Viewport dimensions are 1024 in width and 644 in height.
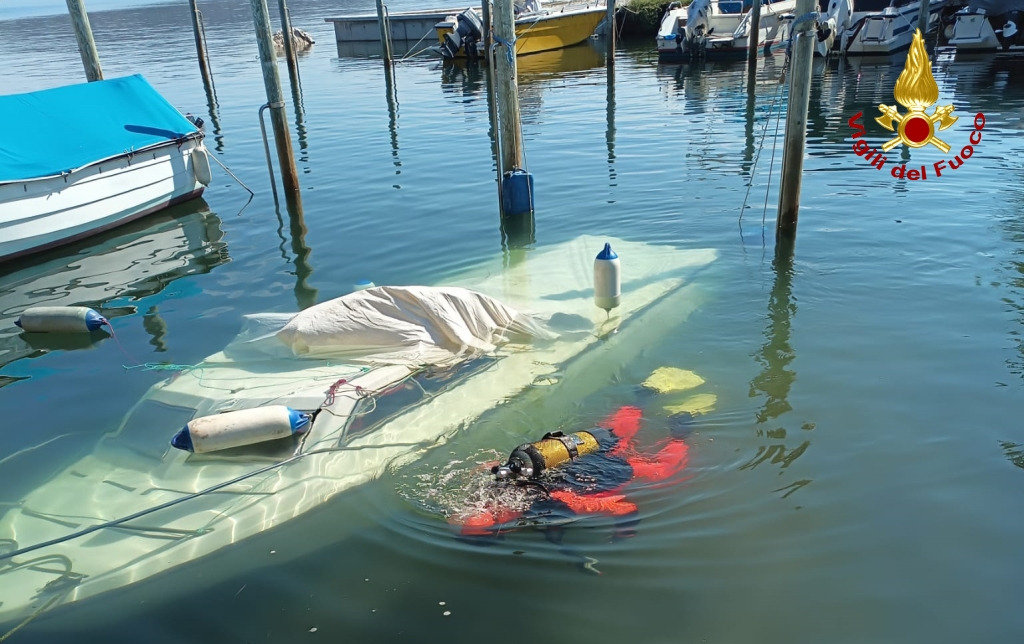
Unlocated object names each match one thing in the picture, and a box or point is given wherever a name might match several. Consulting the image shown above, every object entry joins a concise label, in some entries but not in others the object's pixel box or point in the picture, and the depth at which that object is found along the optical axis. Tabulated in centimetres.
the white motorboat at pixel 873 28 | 2952
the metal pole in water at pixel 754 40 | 2566
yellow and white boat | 3506
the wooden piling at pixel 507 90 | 1245
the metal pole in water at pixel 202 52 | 2926
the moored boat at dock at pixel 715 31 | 3209
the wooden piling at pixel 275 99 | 1305
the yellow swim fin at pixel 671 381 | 758
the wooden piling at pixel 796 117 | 938
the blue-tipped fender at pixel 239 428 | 602
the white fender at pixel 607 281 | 881
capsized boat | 551
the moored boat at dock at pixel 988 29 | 2877
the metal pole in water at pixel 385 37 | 3183
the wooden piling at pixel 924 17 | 2776
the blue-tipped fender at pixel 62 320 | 952
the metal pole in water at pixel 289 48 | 3082
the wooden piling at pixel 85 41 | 1556
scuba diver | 568
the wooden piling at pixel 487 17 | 2700
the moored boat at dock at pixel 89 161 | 1232
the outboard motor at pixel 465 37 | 3484
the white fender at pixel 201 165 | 1564
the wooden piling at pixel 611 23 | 2745
